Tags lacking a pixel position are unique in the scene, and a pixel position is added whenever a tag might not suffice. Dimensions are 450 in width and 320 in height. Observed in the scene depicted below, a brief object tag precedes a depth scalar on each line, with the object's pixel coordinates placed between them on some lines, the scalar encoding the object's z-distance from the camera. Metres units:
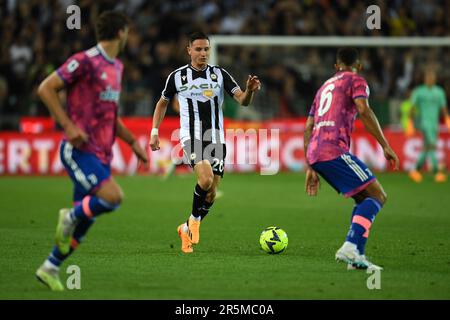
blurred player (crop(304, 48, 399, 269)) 17.30
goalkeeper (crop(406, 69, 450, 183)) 41.69
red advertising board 44.91
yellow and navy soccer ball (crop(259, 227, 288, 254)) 19.84
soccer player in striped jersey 20.83
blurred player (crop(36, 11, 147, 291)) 14.77
